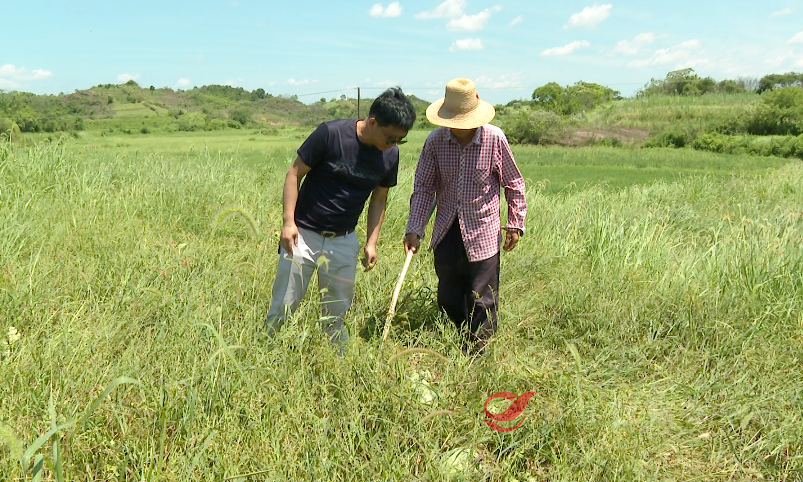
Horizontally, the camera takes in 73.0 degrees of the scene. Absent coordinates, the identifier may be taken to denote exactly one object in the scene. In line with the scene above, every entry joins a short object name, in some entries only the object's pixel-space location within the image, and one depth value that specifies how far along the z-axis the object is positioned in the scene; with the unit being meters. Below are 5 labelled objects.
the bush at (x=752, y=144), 21.31
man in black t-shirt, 2.54
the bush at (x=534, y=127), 27.95
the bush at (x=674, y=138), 26.17
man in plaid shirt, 2.79
